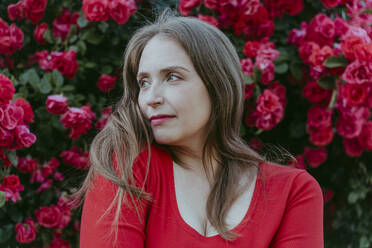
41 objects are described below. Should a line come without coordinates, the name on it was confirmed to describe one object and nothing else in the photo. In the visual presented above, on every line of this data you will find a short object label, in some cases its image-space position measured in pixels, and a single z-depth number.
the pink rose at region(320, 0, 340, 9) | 2.36
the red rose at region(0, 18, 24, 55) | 2.14
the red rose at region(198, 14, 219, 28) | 2.28
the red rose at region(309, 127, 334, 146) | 2.39
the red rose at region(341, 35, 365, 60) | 2.11
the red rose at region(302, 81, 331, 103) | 2.36
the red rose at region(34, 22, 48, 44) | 2.34
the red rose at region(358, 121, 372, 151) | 2.33
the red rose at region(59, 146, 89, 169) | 2.23
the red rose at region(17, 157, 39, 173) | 2.11
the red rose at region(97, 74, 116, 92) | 2.37
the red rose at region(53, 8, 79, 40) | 2.38
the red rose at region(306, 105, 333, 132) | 2.36
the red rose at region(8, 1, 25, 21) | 2.27
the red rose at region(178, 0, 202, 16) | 2.32
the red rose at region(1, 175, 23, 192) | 1.87
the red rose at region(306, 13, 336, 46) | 2.32
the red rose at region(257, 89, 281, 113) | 2.24
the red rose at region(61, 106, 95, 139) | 2.08
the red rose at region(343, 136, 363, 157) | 2.42
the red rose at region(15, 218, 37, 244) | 2.04
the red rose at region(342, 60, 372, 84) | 2.11
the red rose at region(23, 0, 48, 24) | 2.25
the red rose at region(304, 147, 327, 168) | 2.48
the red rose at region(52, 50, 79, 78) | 2.23
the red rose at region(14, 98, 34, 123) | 1.87
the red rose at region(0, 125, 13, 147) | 1.75
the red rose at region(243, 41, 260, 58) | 2.31
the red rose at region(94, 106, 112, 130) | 2.30
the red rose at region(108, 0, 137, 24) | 2.21
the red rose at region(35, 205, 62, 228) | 2.11
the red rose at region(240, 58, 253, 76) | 2.28
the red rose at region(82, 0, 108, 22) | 2.19
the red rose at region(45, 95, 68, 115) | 2.07
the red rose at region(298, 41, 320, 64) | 2.31
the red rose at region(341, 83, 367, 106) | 2.17
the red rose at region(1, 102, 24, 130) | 1.75
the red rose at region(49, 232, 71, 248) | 2.23
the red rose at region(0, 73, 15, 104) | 1.73
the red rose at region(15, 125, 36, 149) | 1.81
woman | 1.52
